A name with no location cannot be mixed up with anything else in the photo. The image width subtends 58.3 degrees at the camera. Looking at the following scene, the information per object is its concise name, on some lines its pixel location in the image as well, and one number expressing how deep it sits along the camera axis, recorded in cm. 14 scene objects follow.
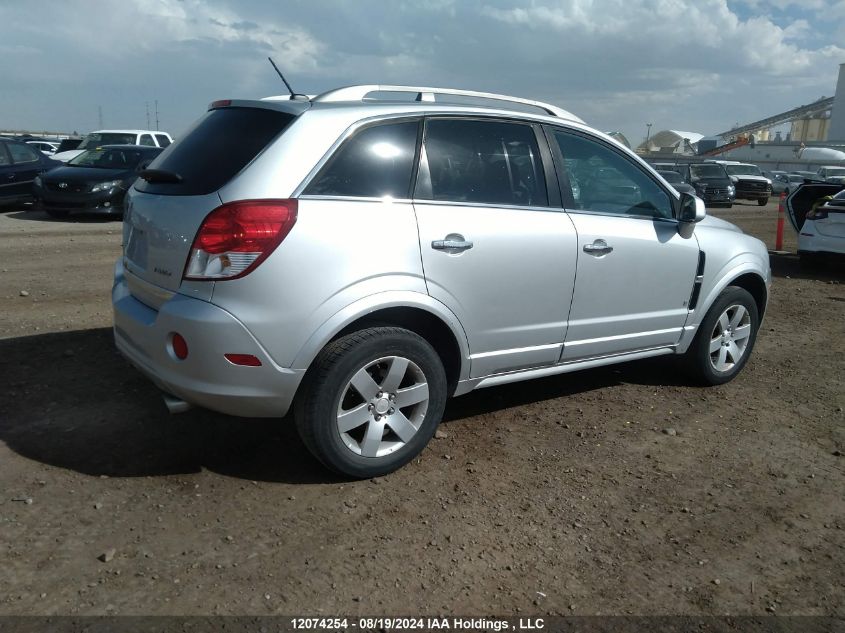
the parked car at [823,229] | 1101
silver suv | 337
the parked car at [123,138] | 2011
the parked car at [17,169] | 1520
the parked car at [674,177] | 2422
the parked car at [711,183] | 2636
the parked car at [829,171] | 3711
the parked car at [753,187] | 2928
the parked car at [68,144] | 2700
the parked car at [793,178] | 3717
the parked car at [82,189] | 1415
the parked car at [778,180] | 3762
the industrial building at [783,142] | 7034
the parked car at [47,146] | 3199
